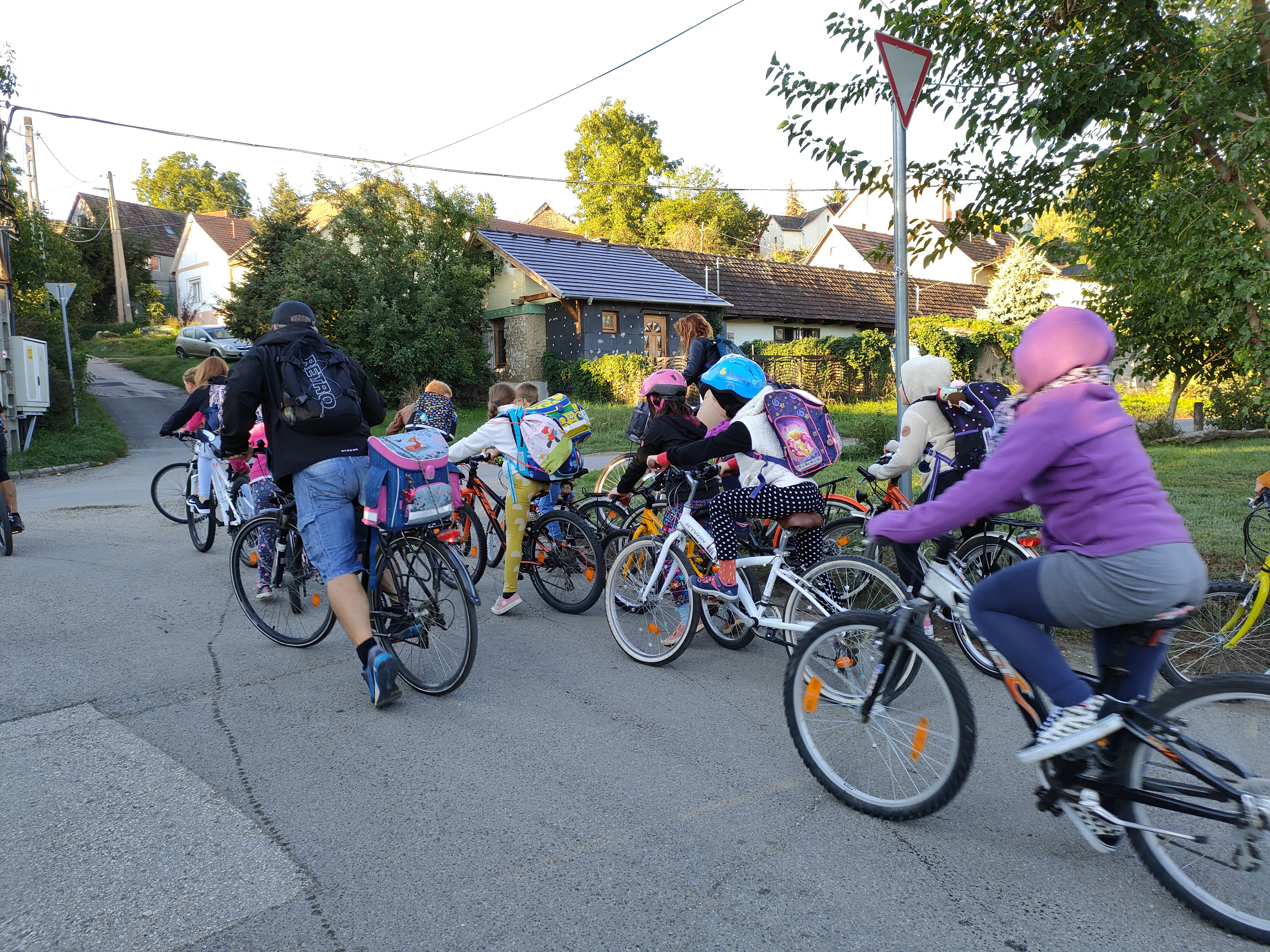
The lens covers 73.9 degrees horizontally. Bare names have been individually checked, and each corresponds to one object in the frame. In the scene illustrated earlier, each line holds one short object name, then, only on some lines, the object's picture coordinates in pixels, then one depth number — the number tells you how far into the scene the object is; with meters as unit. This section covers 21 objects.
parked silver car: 33.00
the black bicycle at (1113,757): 2.44
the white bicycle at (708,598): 4.25
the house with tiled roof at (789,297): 33.56
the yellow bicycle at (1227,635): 3.85
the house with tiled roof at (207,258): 46.66
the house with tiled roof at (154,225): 57.28
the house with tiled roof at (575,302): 28.00
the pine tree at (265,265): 28.27
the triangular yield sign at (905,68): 5.12
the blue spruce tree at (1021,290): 37.56
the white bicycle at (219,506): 7.89
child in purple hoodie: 2.45
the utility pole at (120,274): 44.28
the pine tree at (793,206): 80.69
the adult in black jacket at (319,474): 4.29
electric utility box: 16.58
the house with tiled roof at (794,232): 67.06
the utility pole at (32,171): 26.31
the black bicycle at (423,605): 4.36
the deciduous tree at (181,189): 70.88
